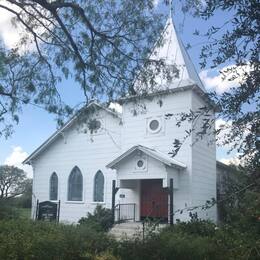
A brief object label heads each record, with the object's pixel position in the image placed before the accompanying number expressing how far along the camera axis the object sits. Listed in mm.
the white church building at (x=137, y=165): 15391
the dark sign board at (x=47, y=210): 16003
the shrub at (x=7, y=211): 13334
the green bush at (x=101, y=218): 15233
